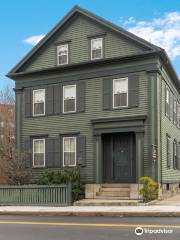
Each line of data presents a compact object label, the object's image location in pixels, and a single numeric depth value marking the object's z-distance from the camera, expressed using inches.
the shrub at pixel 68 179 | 986.0
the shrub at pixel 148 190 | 890.1
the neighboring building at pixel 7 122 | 1770.4
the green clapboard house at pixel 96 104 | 979.3
